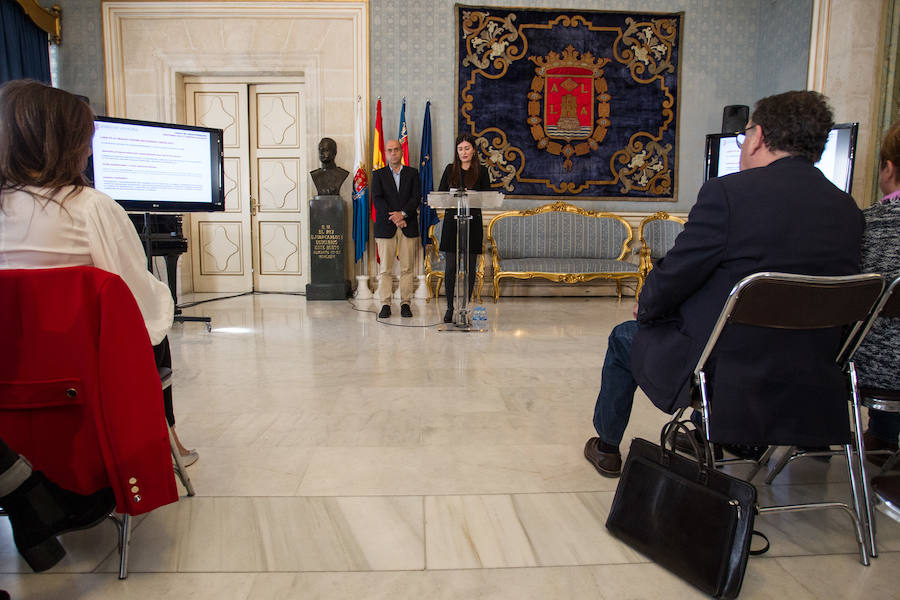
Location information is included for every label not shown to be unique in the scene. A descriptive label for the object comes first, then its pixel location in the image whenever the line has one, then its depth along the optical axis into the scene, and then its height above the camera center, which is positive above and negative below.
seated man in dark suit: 1.47 -0.10
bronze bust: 6.63 +0.41
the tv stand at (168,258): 4.44 -0.36
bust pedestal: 6.59 -0.36
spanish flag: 6.62 +0.75
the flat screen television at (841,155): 4.20 +0.47
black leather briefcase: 1.37 -0.72
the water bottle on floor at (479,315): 4.85 -0.79
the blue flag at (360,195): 6.70 +0.23
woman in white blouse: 1.46 +0.05
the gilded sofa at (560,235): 6.84 -0.20
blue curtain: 5.67 +1.64
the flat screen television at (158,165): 4.46 +0.37
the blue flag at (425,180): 6.82 +0.41
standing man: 5.36 +0.08
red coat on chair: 1.30 -0.38
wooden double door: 7.08 +0.26
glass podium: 4.33 -0.05
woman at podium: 4.82 +0.26
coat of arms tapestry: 6.88 +1.37
